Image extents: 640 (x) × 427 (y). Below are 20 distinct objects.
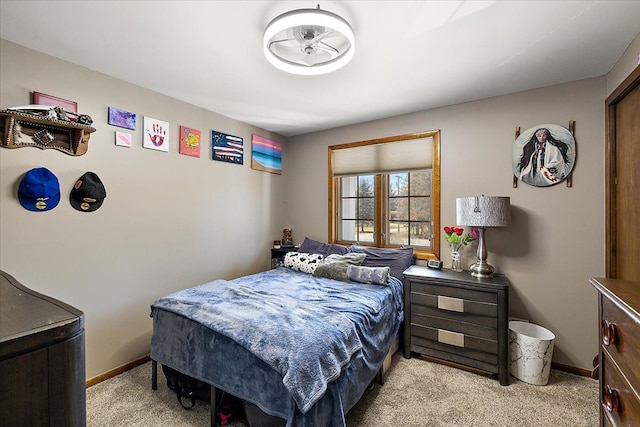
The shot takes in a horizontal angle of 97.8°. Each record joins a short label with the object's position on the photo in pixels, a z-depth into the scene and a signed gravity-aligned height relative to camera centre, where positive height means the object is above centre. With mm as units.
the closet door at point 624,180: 1910 +252
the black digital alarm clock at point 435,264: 2867 -518
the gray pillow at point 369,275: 2621 -584
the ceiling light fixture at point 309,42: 1489 +1091
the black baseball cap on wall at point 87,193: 2170 +159
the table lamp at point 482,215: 2428 -10
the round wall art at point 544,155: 2439 +536
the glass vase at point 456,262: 2809 -483
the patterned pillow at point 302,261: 3116 -545
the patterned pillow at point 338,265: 2850 -542
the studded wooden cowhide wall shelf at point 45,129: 1829 +604
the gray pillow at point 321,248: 3366 -427
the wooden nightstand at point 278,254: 3786 -553
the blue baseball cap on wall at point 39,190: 1937 +162
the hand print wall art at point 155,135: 2605 +757
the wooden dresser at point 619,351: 962 -523
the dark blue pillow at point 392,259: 2906 -484
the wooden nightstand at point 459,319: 2264 -915
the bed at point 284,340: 1416 -762
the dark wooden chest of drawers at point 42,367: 441 -261
